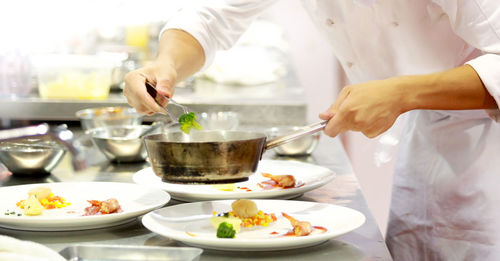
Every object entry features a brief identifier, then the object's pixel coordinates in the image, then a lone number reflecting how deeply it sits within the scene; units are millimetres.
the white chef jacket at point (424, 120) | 1849
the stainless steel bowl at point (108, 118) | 2371
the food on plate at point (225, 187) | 1707
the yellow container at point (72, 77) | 3065
